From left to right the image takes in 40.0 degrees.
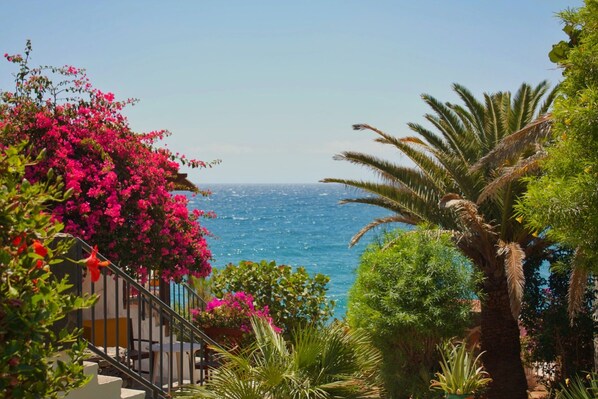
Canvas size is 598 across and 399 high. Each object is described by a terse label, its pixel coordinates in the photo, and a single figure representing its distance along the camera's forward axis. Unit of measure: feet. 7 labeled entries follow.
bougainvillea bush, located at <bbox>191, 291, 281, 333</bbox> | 38.58
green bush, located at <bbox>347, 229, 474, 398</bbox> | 44.14
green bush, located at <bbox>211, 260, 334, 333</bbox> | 45.06
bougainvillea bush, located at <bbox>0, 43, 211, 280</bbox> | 33.81
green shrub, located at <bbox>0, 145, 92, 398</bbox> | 12.06
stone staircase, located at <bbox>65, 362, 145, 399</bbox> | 23.57
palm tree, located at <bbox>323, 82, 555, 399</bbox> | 49.62
